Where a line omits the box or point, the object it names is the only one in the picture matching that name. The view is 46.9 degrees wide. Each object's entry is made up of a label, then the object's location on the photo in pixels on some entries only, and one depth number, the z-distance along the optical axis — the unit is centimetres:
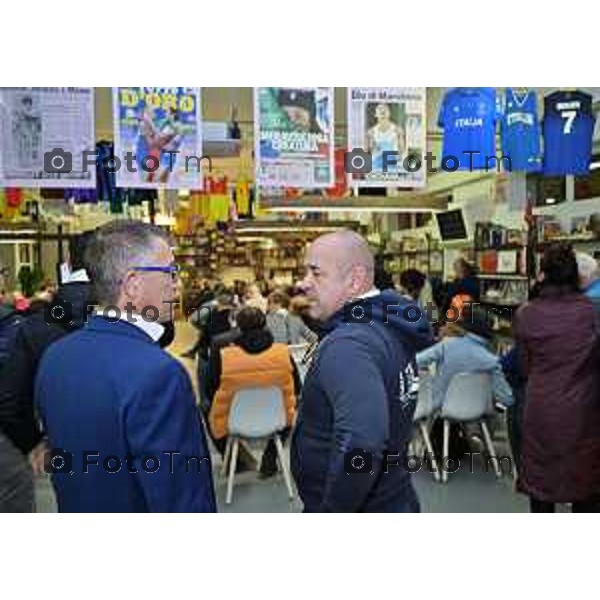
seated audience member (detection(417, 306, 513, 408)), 509
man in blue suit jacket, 164
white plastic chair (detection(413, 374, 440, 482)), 523
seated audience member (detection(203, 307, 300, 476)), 476
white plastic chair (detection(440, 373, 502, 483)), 513
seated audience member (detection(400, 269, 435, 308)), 655
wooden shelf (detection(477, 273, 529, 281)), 826
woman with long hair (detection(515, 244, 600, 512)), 320
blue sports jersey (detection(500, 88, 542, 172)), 543
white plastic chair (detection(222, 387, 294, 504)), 483
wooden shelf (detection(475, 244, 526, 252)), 823
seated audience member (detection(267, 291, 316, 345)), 670
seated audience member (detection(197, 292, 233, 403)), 642
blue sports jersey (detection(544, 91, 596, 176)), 545
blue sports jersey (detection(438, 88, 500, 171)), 520
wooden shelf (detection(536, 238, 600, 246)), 678
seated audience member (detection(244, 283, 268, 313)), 788
